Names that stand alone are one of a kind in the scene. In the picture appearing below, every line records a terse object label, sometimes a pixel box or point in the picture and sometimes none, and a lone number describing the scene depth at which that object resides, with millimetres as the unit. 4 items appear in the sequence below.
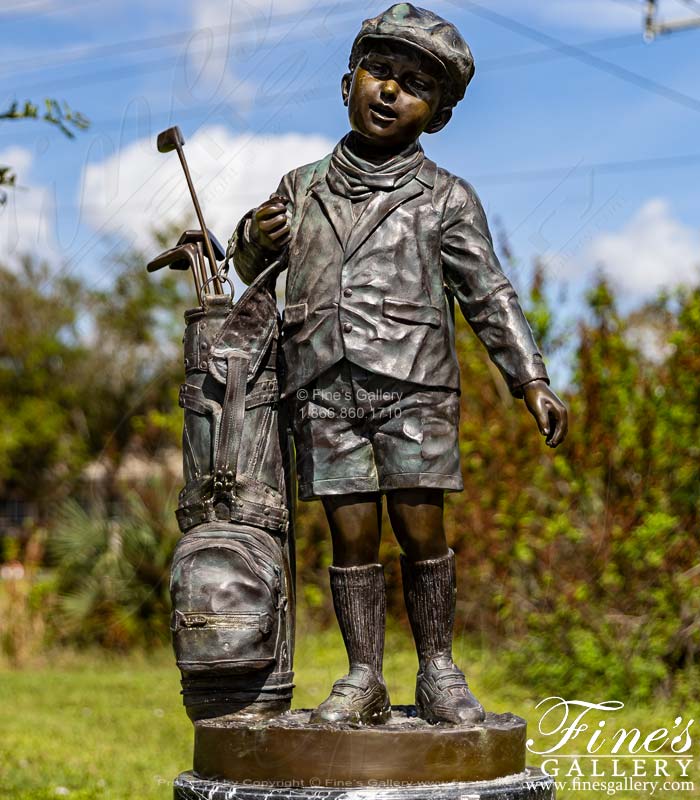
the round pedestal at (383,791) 3494
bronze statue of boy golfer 3834
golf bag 3789
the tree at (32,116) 4941
